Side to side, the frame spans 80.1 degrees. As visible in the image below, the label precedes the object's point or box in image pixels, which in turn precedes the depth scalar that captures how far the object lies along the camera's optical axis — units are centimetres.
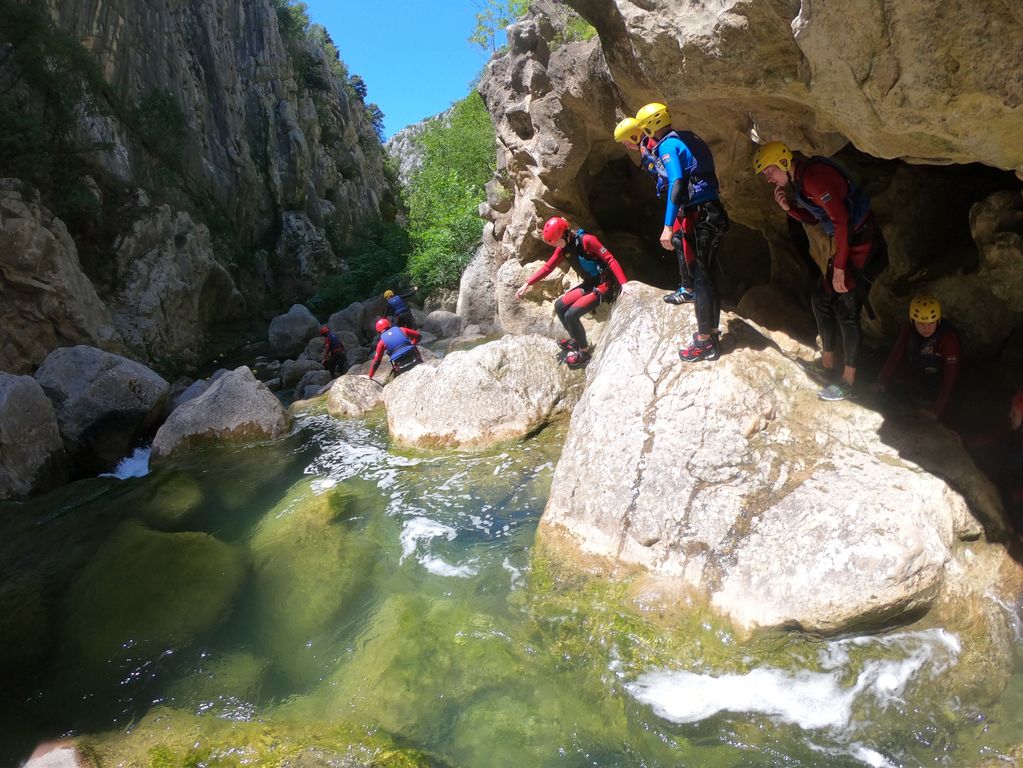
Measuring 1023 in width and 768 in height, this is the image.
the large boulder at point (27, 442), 802
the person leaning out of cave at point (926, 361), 450
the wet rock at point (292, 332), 1947
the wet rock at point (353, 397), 967
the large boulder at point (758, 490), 331
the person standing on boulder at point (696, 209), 455
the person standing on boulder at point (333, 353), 1418
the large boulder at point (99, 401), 932
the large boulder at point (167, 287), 1736
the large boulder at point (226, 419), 913
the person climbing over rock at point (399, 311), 1491
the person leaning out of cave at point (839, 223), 425
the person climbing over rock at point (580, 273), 696
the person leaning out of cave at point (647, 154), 468
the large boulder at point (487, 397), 714
